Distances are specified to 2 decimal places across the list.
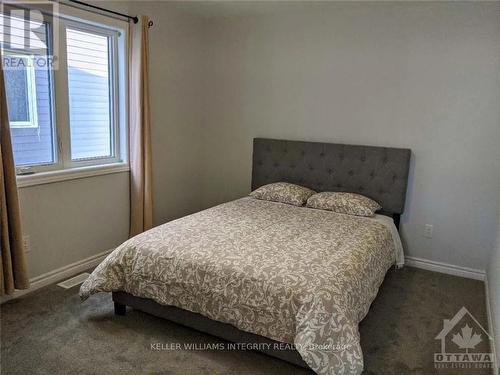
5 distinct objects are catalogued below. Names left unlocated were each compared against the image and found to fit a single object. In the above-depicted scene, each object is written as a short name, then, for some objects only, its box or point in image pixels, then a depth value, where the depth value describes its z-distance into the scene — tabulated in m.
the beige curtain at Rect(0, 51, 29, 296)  2.35
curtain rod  2.85
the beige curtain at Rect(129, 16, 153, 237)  3.32
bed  1.85
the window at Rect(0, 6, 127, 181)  2.65
